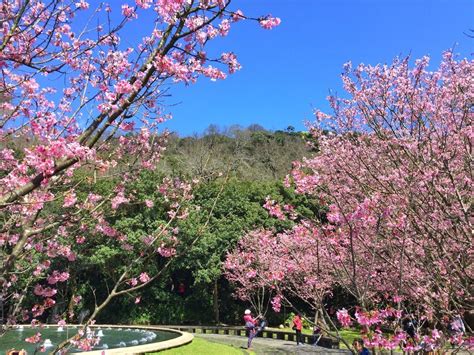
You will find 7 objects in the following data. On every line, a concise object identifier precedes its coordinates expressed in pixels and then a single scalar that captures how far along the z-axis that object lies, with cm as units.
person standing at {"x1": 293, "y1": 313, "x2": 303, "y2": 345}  1616
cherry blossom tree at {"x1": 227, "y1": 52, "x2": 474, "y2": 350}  422
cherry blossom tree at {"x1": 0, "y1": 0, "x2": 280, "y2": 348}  268
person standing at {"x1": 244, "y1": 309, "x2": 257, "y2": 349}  1462
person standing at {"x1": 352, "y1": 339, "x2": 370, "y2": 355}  386
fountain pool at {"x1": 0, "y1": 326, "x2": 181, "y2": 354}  1325
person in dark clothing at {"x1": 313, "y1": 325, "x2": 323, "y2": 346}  1568
